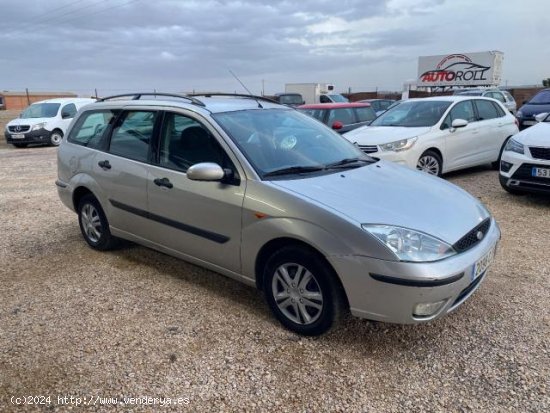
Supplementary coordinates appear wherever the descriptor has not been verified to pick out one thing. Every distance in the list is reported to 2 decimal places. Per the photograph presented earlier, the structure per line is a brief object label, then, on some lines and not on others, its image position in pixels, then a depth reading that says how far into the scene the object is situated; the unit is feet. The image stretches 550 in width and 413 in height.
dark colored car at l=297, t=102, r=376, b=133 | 34.88
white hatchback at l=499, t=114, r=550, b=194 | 20.38
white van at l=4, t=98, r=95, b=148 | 54.39
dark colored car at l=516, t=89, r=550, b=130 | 45.98
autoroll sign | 92.99
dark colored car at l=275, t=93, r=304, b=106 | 79.36
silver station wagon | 9.46
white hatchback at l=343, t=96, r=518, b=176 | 25.14
